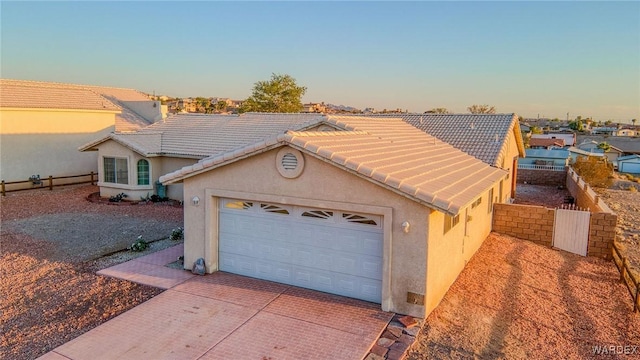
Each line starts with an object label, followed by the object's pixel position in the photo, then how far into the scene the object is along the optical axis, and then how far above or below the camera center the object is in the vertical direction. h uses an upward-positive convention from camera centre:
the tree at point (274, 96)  54.84 +3.77
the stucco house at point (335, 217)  8.68 -2.11
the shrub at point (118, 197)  21.52 -3.92
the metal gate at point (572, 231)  14.17 -3.37
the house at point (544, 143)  63.92 -1.66
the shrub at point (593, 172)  33.06 -3.04
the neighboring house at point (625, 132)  114.60 +0.53
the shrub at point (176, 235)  14.45 -3.88
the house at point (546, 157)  46.08 -2.81
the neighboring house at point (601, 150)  68.99 -2.58
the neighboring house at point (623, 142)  80.50 -1.59
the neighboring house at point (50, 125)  23.94 -0.35
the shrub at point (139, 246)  13.12 -3.90
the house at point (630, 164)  58.47 -4.23
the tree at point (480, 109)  57.28 +2.97
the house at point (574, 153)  46.80 -2.35
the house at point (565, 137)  73.05 -0.82
